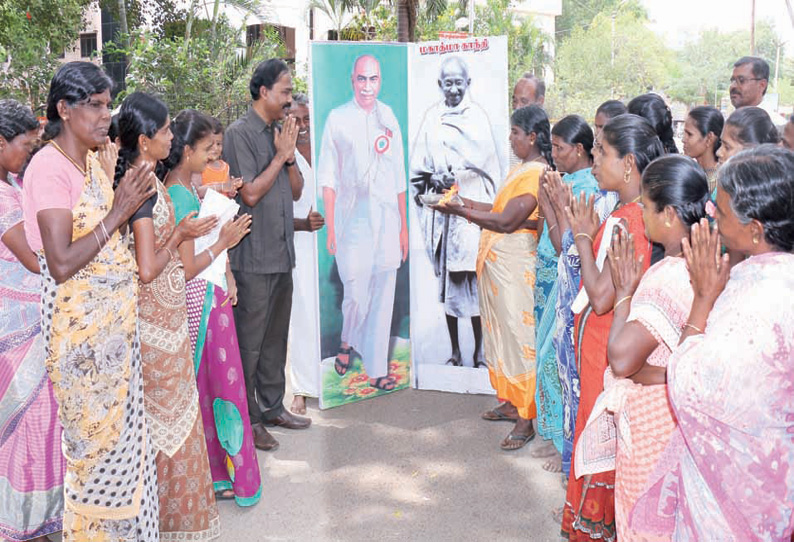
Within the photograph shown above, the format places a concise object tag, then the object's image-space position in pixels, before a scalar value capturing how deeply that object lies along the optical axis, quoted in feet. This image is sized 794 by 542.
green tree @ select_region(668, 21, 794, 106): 158.40
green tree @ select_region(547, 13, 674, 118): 132.57
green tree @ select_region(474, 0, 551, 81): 93.09
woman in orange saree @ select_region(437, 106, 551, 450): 13.79
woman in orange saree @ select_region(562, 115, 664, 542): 9.54
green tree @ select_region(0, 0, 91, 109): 35.78
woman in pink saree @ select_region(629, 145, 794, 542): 5.78
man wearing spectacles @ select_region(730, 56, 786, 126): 17.37
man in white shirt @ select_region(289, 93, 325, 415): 16.21
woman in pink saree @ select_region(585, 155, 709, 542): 7.32
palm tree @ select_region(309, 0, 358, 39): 82.53
